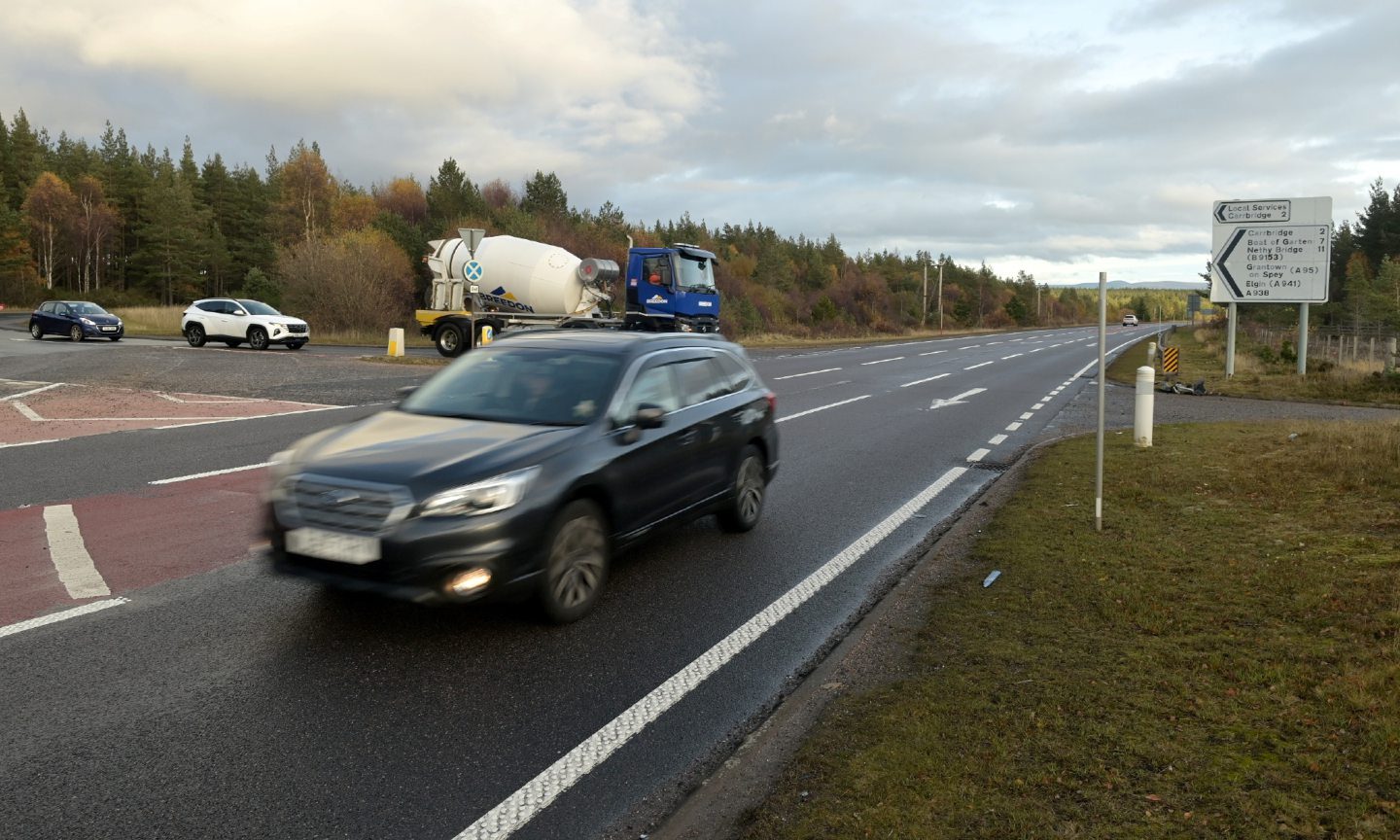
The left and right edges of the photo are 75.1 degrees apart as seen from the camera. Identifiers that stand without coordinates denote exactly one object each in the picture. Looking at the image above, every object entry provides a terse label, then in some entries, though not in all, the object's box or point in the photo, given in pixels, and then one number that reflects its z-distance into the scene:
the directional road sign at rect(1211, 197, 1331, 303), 22.94
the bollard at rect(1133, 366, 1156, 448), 11.35
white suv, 28.52
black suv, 4.47
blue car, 33.53
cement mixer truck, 26.42
